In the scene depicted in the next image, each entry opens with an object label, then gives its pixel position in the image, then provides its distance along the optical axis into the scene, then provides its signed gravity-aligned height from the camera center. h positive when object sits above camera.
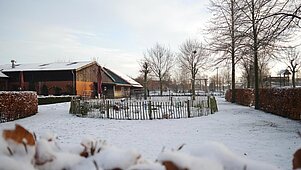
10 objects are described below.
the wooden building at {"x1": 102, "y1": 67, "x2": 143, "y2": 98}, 34.50 +0.17
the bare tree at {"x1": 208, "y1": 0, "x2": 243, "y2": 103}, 18.76 +4.33
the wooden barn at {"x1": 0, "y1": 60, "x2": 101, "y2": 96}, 27.58 +1.11
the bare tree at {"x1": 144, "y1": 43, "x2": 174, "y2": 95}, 48.60 +5.08
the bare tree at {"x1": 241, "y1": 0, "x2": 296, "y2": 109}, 10.25 +3.09
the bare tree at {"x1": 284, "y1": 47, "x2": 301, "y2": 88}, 30.22 +2.97
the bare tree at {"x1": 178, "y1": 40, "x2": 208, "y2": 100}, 37.28 +4.71
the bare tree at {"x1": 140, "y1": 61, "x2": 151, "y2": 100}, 34.09 +1.96
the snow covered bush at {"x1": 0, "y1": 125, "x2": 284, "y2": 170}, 1.08 -0.39
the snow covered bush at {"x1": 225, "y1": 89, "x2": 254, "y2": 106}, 18.85 -1.13
